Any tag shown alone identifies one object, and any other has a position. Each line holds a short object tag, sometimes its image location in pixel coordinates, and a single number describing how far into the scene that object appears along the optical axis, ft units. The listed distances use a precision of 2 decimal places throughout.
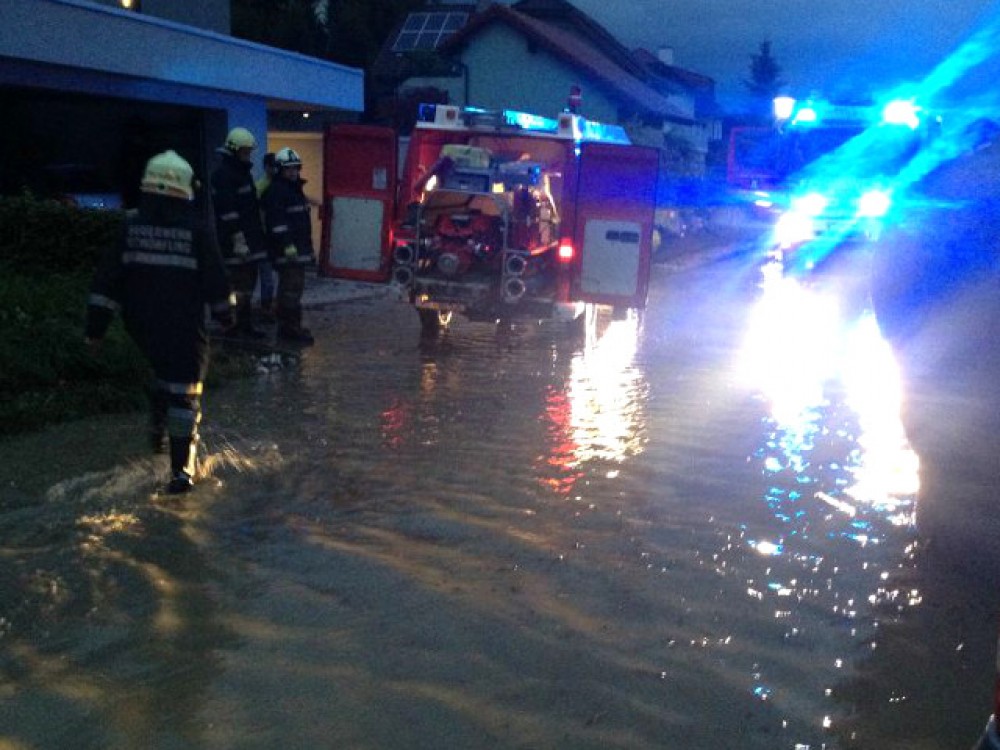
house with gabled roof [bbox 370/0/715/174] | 136.67
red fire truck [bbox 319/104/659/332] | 37.06
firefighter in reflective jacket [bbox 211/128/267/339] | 34.50
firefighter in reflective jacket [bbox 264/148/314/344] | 35.73
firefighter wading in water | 20.13
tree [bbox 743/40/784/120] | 327.88
